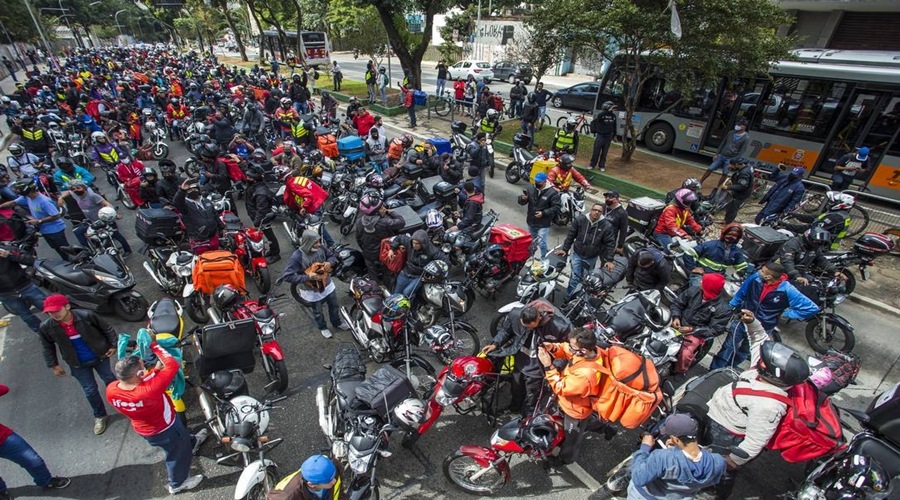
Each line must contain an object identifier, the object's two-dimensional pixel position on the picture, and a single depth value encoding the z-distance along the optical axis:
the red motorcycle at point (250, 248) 7.35
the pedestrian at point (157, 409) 3.64
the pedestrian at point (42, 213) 7.25
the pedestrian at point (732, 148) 10.84
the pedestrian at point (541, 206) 7.58
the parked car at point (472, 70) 31.52
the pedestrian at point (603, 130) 11.84
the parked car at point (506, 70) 32.12
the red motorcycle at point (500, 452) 3.82
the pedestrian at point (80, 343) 4.36
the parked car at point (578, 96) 22.67
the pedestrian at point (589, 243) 6.73
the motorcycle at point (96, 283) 6.39
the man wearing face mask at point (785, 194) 8.84
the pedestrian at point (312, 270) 6.00
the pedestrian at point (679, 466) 3.13
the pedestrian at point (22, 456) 3.98
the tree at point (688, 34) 9.88
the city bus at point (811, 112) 10.85
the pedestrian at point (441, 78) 23.06
